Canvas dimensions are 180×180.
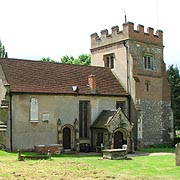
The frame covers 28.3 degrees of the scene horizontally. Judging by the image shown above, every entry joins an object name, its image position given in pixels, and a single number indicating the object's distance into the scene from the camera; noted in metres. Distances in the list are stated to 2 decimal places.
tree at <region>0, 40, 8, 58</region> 62.39
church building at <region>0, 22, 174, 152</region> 32.09
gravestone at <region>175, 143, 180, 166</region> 22.88
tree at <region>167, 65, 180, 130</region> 54.91
